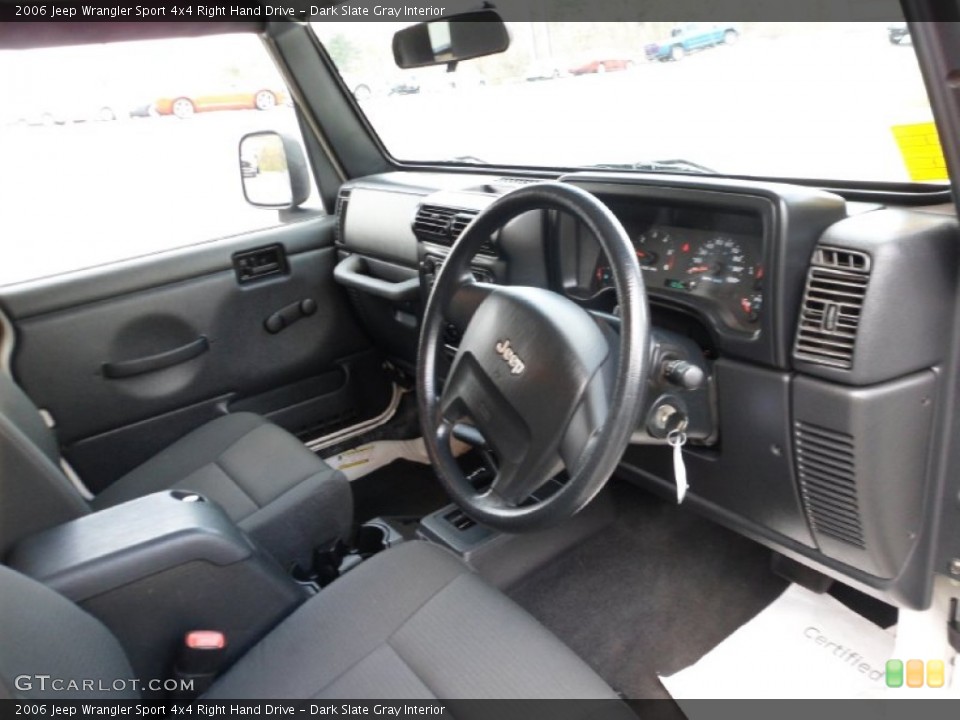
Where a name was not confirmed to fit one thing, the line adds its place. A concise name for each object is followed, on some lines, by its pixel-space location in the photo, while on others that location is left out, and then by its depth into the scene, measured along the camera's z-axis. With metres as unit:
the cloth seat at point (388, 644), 1.02
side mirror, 2.53
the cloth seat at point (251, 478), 1.69
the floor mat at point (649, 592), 1.80
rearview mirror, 1.92
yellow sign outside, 1.22
